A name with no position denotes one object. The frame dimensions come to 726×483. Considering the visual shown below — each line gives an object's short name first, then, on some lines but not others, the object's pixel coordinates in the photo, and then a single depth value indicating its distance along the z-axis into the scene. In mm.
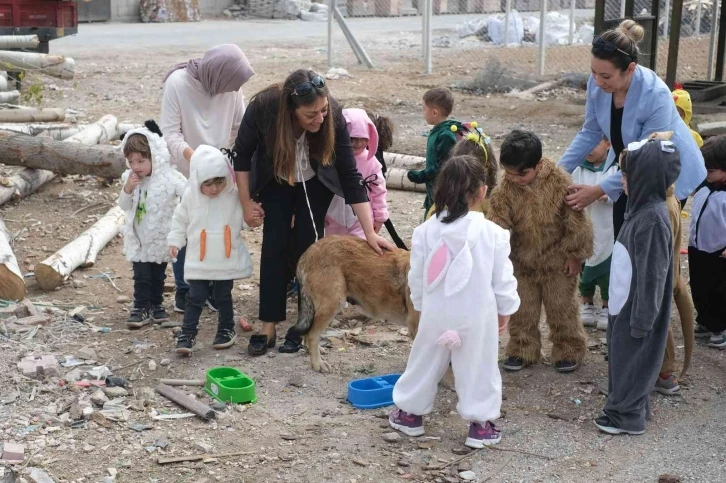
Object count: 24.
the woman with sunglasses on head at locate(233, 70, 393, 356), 5848
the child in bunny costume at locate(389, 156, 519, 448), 4867
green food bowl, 5594
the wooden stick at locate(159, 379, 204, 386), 5848
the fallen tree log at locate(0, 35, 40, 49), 15094
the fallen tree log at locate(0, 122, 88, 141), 11609
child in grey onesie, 5035
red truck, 17609
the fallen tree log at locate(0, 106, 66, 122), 12844
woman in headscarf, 6828
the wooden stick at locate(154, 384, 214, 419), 5379
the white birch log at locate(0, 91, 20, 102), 13836
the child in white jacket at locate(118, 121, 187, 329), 6746
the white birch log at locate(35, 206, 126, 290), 7730
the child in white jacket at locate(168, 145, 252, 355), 6277
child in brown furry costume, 5746
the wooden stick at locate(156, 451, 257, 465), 4854
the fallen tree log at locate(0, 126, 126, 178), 10289
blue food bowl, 5617
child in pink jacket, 6875
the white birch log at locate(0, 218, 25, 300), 7121
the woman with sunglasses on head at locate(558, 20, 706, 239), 5605
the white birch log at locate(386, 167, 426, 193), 10766
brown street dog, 5988
